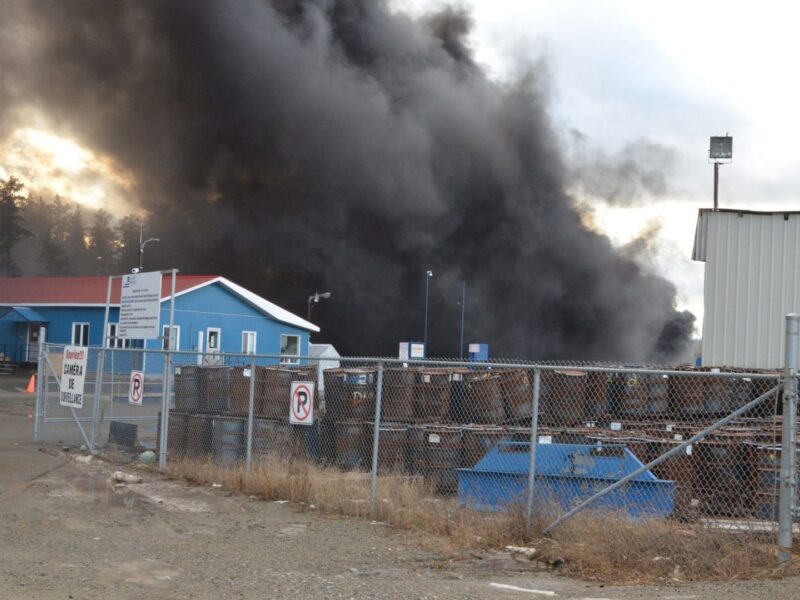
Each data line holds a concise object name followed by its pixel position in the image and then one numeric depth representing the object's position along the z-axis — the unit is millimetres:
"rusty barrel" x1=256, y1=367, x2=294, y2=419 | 11320
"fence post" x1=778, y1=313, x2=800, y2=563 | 6684
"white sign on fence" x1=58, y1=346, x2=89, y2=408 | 13406
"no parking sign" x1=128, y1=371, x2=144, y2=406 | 12398
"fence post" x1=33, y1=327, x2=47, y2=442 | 14102
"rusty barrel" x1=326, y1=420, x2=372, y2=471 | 11324
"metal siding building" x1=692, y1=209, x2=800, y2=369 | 16141
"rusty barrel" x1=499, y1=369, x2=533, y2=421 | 11539
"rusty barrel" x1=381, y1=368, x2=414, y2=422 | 11211
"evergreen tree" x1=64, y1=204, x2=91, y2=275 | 104562
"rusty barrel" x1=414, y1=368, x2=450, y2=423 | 11242
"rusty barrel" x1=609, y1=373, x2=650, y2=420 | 11422
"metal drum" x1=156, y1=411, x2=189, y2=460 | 12328
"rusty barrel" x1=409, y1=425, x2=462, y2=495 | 10523
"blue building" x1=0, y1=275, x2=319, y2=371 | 35531
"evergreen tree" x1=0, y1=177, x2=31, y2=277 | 91062
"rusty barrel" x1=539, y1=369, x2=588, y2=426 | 11172
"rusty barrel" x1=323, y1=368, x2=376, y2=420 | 11547
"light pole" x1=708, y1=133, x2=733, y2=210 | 33500
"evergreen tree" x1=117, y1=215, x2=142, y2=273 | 96488
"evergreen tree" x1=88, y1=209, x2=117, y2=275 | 104125
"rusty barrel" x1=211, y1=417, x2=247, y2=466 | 11664
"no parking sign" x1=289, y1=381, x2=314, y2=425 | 10008
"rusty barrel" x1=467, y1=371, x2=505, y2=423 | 11398
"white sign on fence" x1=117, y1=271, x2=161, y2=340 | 14906
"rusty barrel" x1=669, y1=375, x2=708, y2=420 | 11484
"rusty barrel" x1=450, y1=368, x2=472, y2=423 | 11414
